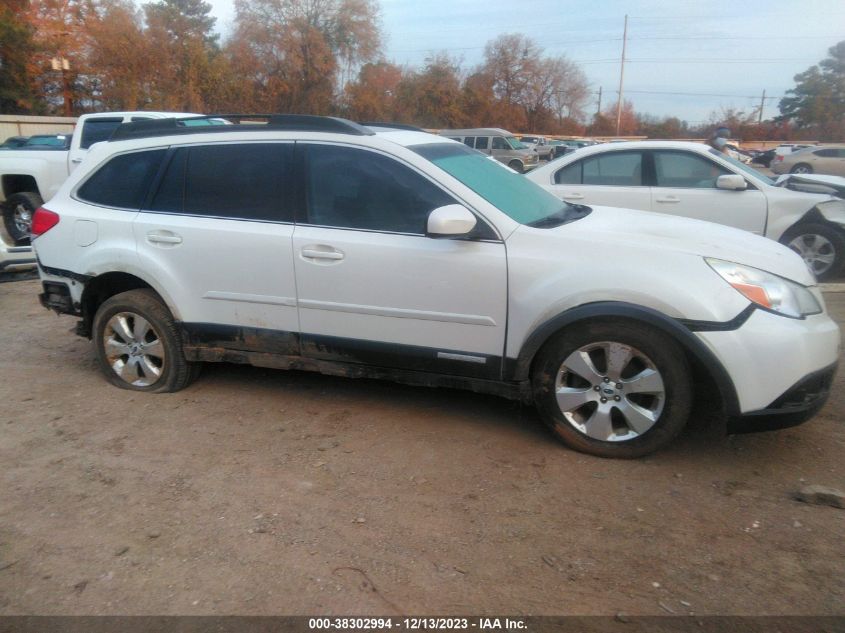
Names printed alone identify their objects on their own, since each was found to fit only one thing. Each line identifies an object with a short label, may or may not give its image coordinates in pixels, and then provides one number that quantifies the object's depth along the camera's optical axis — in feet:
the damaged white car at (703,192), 24.95
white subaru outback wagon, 11.98
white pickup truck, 35.40
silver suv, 100.37
